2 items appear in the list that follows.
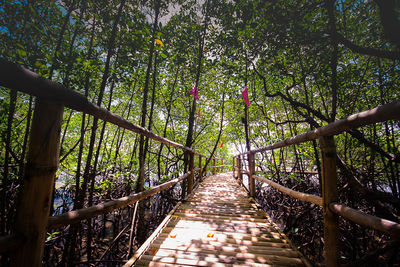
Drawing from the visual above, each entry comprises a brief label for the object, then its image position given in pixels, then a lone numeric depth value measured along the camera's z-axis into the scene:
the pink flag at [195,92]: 5.03
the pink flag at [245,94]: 4.90
